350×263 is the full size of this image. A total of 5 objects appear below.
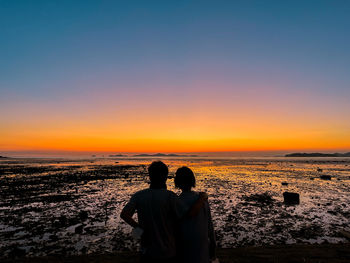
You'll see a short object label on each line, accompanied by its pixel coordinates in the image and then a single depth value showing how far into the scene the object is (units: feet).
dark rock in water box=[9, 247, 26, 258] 26.37
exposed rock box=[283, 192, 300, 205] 55.32
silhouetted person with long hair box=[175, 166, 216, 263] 11.85
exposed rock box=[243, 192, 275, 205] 55.91
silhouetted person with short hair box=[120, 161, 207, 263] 11.37
